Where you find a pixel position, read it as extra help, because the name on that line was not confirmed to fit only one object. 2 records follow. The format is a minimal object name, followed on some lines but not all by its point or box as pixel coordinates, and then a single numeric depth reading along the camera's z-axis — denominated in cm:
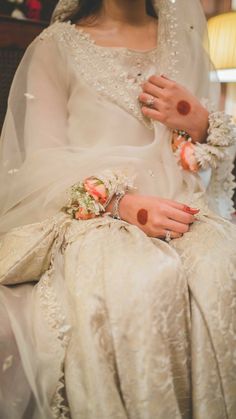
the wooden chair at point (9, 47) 116
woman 60
